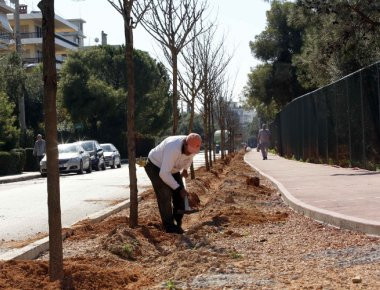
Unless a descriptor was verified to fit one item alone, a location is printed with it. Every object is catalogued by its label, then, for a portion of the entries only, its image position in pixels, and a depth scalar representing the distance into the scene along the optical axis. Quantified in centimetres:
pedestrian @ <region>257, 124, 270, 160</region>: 3327
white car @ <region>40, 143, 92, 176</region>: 2925
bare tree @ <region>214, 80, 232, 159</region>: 3020
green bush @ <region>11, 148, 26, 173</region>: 3027
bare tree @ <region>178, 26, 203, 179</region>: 1958
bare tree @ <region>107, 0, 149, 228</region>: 861
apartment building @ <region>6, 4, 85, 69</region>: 7481
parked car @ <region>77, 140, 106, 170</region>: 3344
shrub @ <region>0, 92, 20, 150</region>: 3111
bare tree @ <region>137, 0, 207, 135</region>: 1509
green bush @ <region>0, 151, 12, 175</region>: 2895
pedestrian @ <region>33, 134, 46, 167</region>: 3052
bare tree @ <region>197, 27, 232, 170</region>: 2081
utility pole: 3597
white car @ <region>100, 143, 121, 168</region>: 3839
